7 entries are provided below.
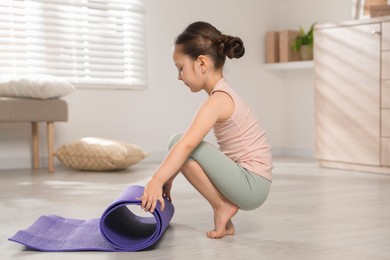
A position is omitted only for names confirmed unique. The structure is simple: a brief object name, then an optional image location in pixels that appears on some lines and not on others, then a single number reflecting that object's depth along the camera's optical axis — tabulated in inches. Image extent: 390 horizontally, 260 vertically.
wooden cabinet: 139.7
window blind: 159.8
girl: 69.3
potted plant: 183.2
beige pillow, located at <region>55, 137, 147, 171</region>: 147.3
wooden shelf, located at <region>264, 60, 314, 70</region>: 179.0
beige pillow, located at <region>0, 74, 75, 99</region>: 143.5
